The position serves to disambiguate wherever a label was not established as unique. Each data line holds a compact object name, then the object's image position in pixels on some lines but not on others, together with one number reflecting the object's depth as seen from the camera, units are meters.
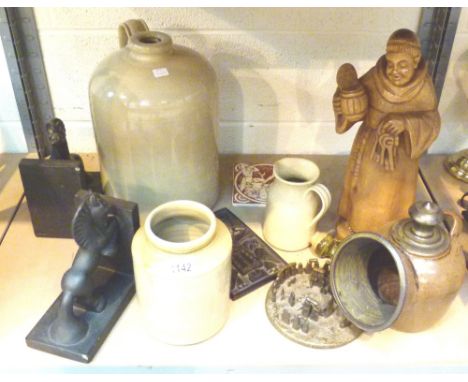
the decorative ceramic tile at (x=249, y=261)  0.78
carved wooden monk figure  0.68
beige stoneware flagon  0.75
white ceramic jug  0.79
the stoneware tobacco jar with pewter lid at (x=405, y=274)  0.65
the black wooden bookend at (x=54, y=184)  0.80
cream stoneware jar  0.64
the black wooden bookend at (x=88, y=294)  0.68
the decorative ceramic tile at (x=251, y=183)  0.95
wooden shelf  0.69
